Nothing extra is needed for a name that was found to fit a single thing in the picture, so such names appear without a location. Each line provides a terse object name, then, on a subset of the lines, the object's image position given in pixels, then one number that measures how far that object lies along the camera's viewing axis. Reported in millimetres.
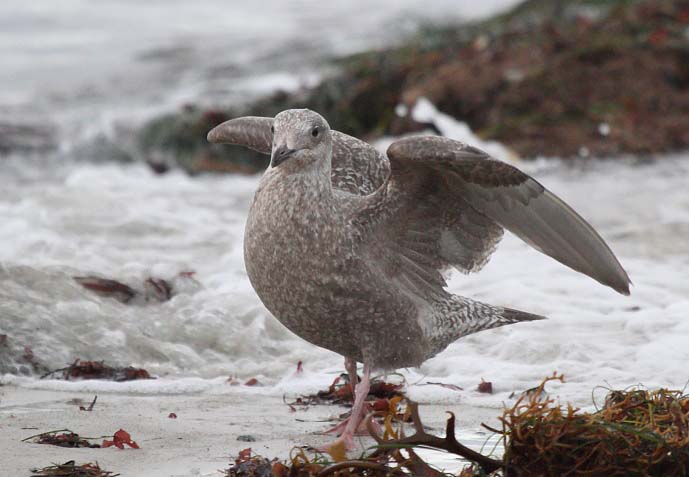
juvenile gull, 9148
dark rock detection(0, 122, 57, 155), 28391
